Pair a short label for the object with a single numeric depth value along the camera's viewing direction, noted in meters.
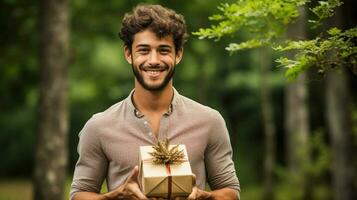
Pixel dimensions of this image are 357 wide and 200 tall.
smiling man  5.91
